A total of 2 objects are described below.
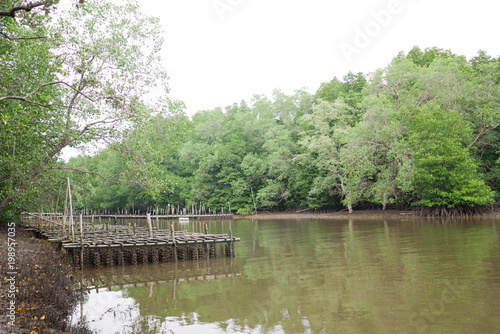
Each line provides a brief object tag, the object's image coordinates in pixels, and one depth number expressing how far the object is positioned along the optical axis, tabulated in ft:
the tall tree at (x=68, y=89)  44.81
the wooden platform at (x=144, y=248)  52.75
